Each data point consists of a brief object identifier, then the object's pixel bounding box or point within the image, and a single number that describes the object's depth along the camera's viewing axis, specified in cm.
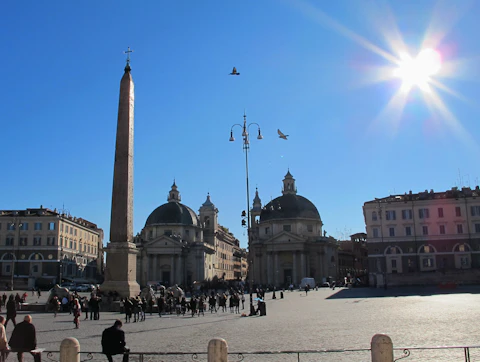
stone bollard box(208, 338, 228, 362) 787
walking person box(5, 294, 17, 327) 1820
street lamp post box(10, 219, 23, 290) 6900
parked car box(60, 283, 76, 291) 5799
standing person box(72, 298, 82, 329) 1878
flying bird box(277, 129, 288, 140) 3655
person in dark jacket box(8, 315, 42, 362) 952
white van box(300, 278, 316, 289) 6709
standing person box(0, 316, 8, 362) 935
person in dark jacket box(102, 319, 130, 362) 914
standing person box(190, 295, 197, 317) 2548
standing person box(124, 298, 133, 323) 2106
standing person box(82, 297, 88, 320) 2343
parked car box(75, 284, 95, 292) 5859
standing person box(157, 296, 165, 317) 2624
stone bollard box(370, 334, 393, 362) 778
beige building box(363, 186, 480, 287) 6194
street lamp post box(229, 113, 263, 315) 3209
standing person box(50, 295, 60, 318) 2502
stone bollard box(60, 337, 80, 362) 807
